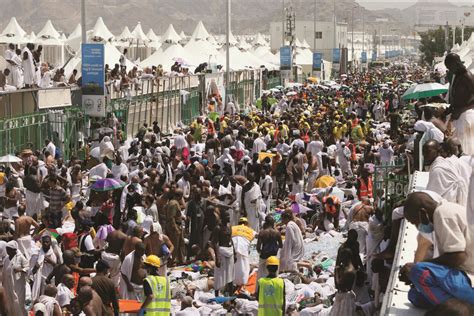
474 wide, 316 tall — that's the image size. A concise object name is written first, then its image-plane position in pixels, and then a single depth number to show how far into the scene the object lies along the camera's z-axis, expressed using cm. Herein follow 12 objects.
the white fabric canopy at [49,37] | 5488
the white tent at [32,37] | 6412
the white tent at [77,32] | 6047
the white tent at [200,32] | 7330
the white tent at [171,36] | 7949
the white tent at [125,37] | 7750
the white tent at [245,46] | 8176
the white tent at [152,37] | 8493
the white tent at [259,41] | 8736
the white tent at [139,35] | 7921
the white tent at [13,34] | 6174
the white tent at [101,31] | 6494
